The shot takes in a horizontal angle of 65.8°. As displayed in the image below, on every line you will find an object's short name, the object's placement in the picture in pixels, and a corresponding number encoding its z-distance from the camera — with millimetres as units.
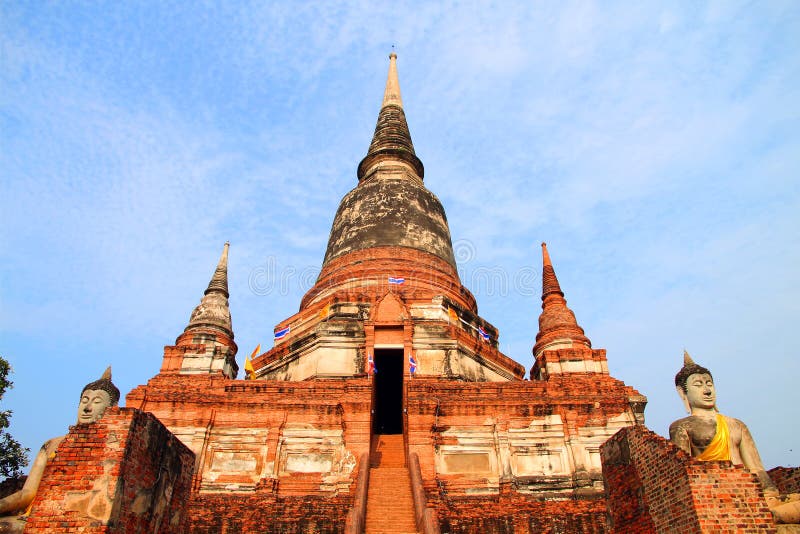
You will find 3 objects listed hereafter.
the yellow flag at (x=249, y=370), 17922
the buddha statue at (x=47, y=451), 6848
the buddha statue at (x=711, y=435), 7367
